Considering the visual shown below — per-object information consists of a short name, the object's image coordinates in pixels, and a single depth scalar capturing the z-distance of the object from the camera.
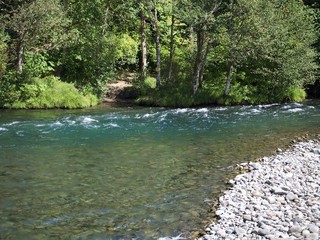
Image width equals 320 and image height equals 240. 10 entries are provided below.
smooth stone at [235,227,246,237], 8.72
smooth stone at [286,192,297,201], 10.84
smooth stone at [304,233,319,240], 8.30
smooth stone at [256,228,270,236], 8.64
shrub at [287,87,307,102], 34.05
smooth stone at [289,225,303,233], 8.68
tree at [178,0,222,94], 30.77
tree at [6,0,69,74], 29.52
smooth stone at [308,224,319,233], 8.61
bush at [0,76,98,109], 30.17
